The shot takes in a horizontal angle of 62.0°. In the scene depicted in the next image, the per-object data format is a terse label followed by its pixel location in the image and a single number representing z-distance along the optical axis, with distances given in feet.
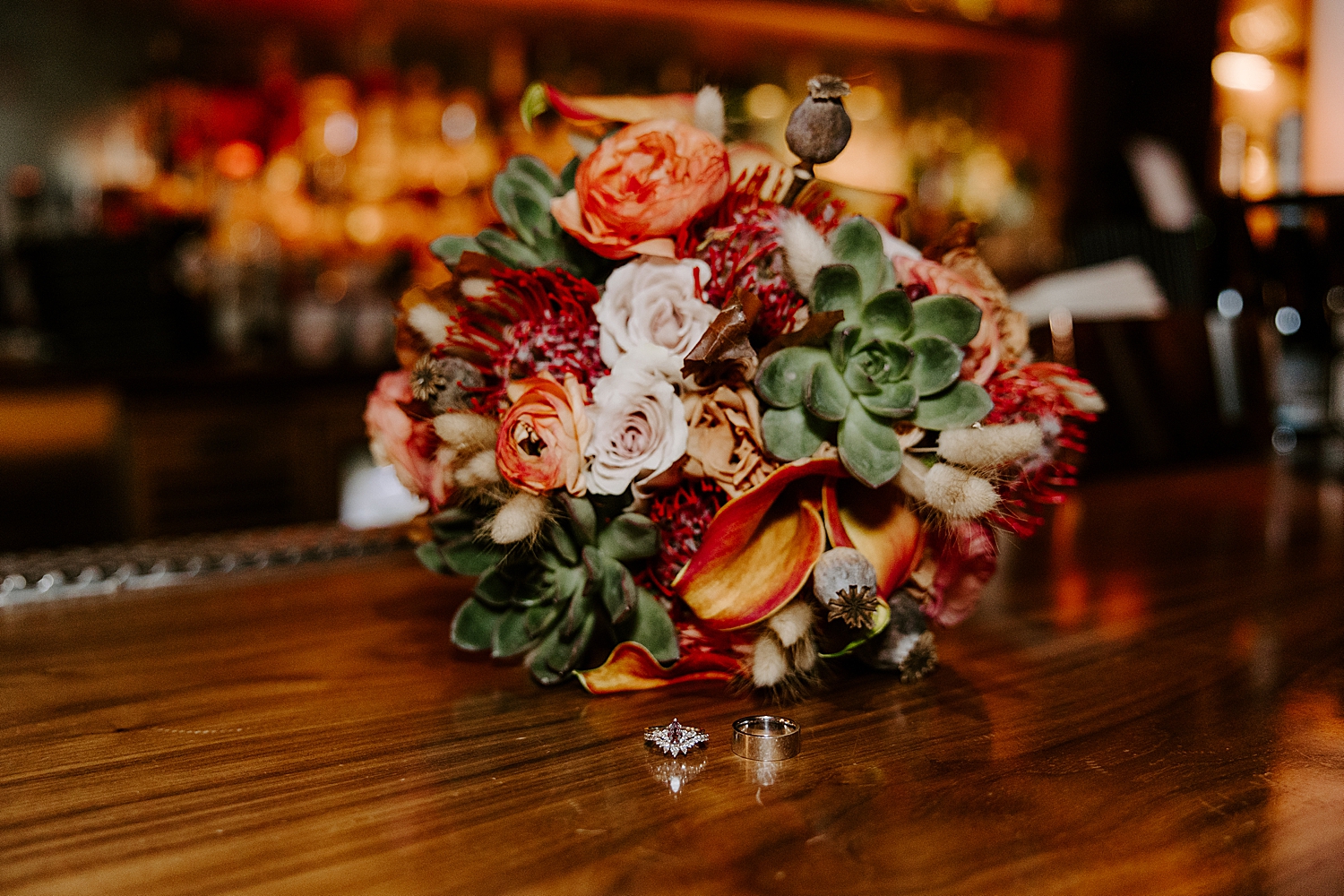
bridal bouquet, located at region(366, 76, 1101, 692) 1.72
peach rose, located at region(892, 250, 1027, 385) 1.87
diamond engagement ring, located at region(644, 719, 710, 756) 1.58
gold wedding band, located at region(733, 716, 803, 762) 1.56
